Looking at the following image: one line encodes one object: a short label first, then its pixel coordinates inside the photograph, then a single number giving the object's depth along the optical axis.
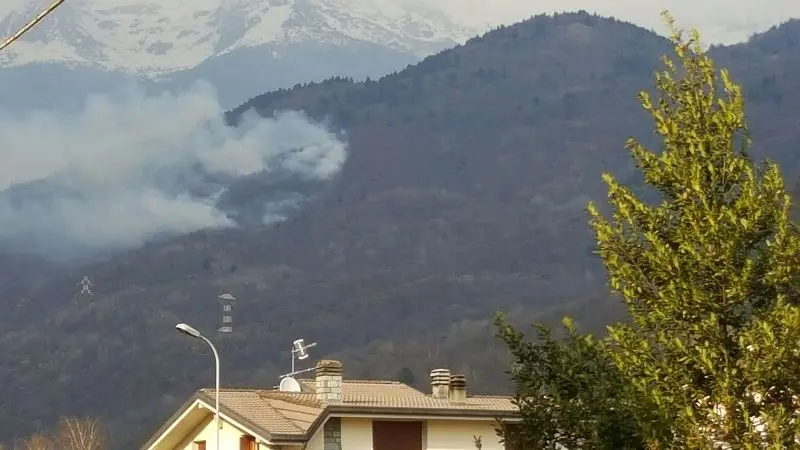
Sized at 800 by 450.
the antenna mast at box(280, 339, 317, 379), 63.55
